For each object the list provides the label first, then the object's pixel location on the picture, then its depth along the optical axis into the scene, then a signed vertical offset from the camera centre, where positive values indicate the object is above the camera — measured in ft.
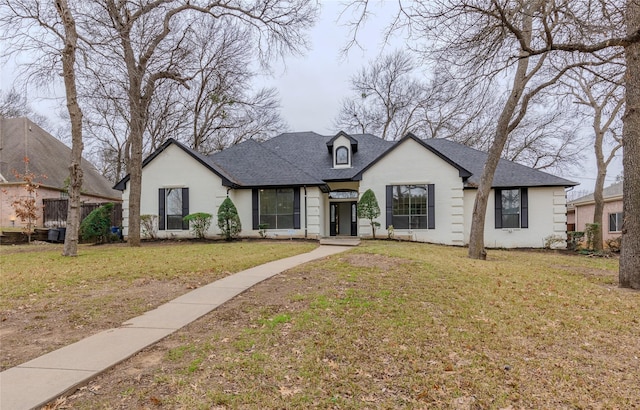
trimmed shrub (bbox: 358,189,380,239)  52.65 +1.08
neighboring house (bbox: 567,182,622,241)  65.87 +0.11
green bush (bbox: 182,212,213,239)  51.65 -1.15
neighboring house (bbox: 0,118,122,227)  65.21 +9.70
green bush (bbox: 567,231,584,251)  52.16 -3.96
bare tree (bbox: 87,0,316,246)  43.27 +21.54
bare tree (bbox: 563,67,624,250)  57.67 +14.30
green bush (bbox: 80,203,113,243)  49.73 -1.32
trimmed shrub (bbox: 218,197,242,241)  50.93 -0.70
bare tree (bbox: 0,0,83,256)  34.68 +15.25
